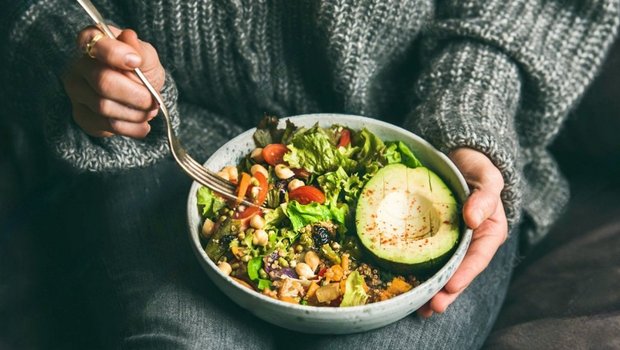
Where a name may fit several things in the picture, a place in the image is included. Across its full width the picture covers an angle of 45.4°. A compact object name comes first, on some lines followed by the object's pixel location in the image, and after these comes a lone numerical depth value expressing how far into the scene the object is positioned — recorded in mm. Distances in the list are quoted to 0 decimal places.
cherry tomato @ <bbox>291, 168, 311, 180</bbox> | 932
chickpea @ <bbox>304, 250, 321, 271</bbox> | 855
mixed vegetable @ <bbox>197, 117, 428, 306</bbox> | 834
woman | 934
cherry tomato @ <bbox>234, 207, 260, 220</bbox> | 887
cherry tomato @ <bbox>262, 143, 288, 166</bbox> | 950
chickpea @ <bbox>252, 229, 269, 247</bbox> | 858
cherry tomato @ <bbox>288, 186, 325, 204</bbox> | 899
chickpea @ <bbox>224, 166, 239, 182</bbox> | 925
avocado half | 826
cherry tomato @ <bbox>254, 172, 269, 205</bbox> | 897
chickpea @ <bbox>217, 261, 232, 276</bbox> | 840
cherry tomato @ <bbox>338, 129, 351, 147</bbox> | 971
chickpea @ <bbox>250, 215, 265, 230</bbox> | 868
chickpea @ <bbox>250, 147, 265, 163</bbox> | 955
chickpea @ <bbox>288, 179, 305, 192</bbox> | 919
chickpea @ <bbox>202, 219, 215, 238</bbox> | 883
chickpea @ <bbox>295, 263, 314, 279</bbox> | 847
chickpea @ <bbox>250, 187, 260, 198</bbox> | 895
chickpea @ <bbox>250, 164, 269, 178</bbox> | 924
